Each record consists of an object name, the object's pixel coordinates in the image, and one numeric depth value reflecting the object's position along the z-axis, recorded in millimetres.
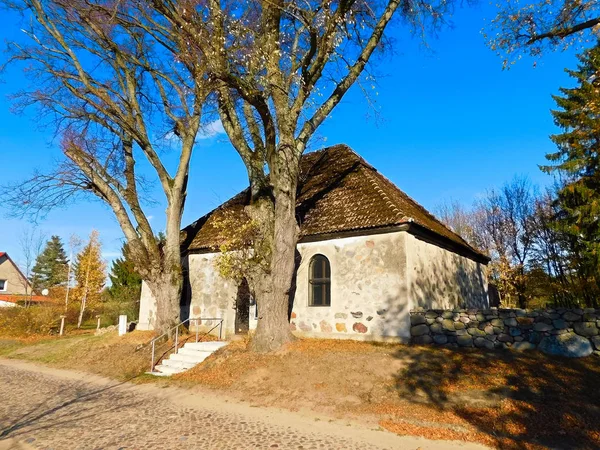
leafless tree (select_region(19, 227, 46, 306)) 29656
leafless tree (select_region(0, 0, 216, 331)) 14586
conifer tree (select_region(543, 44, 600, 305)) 15682
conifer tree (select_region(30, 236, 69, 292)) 49719
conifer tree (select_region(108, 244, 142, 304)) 27656
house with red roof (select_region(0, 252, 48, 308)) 46344
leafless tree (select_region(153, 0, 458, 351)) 10062
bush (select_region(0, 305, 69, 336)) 21141
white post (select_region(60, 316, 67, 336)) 22062
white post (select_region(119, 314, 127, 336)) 17688
